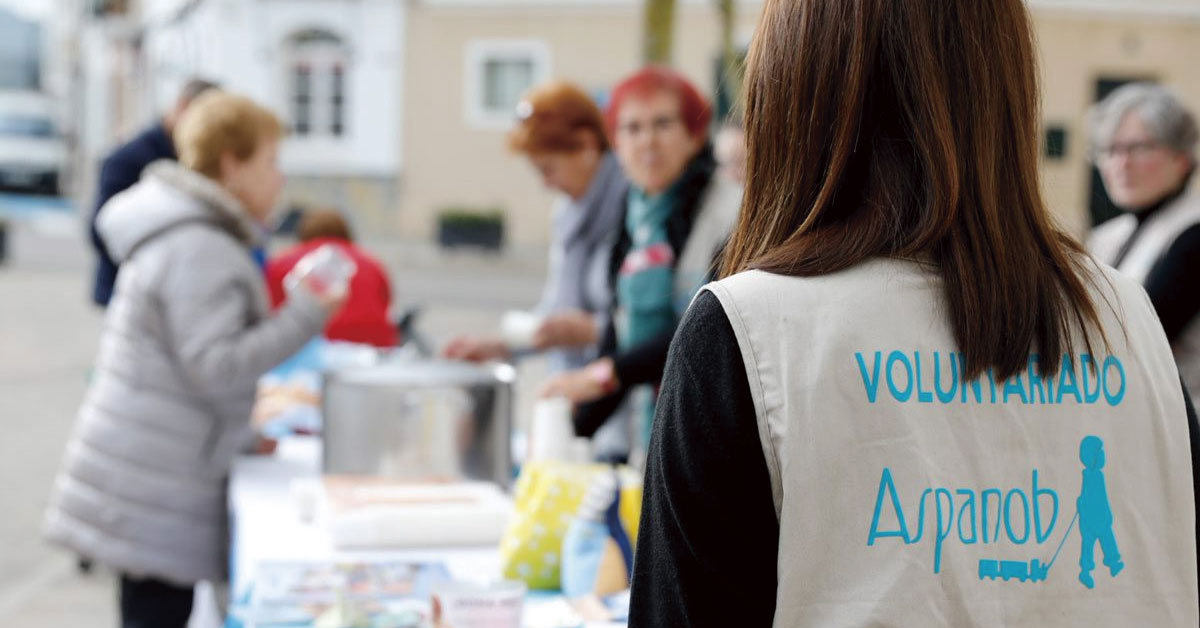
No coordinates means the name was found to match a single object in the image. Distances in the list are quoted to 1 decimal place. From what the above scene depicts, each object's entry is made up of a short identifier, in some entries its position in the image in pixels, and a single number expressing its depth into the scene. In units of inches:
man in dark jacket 193.2
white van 1068.5
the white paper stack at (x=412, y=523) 99.5
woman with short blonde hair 118.1
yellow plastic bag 87.2
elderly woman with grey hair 126.7
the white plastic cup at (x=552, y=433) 107.8
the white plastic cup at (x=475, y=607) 74.2
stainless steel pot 113.2
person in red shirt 202.8
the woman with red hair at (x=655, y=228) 115.3
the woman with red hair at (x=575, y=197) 138.4
